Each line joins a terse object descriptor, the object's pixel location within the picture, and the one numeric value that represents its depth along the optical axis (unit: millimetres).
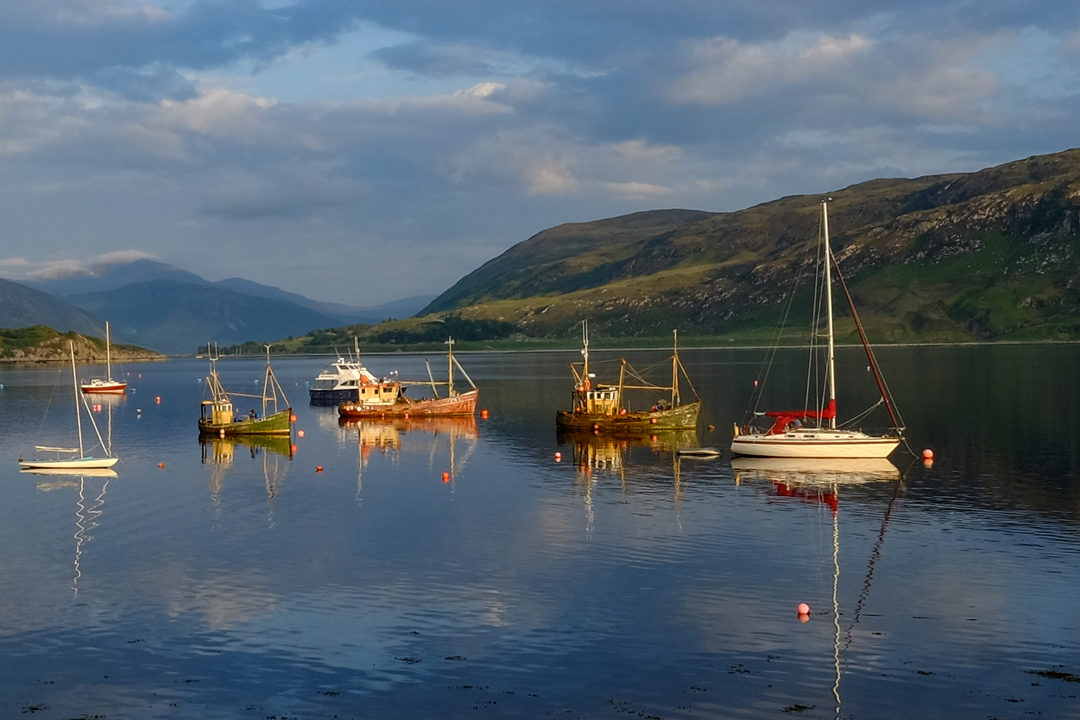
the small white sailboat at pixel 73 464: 96500
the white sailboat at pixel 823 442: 91438
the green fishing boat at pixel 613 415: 118188
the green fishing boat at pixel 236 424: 120750
